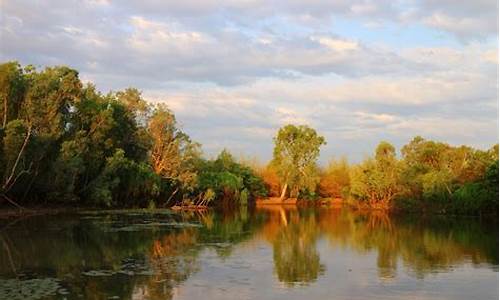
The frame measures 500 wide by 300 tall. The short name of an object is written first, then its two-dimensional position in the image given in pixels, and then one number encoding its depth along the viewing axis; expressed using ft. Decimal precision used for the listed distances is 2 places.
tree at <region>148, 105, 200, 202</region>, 146.20
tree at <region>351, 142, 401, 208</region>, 156.21
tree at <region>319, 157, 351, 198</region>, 222.91
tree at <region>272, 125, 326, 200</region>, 207.41
